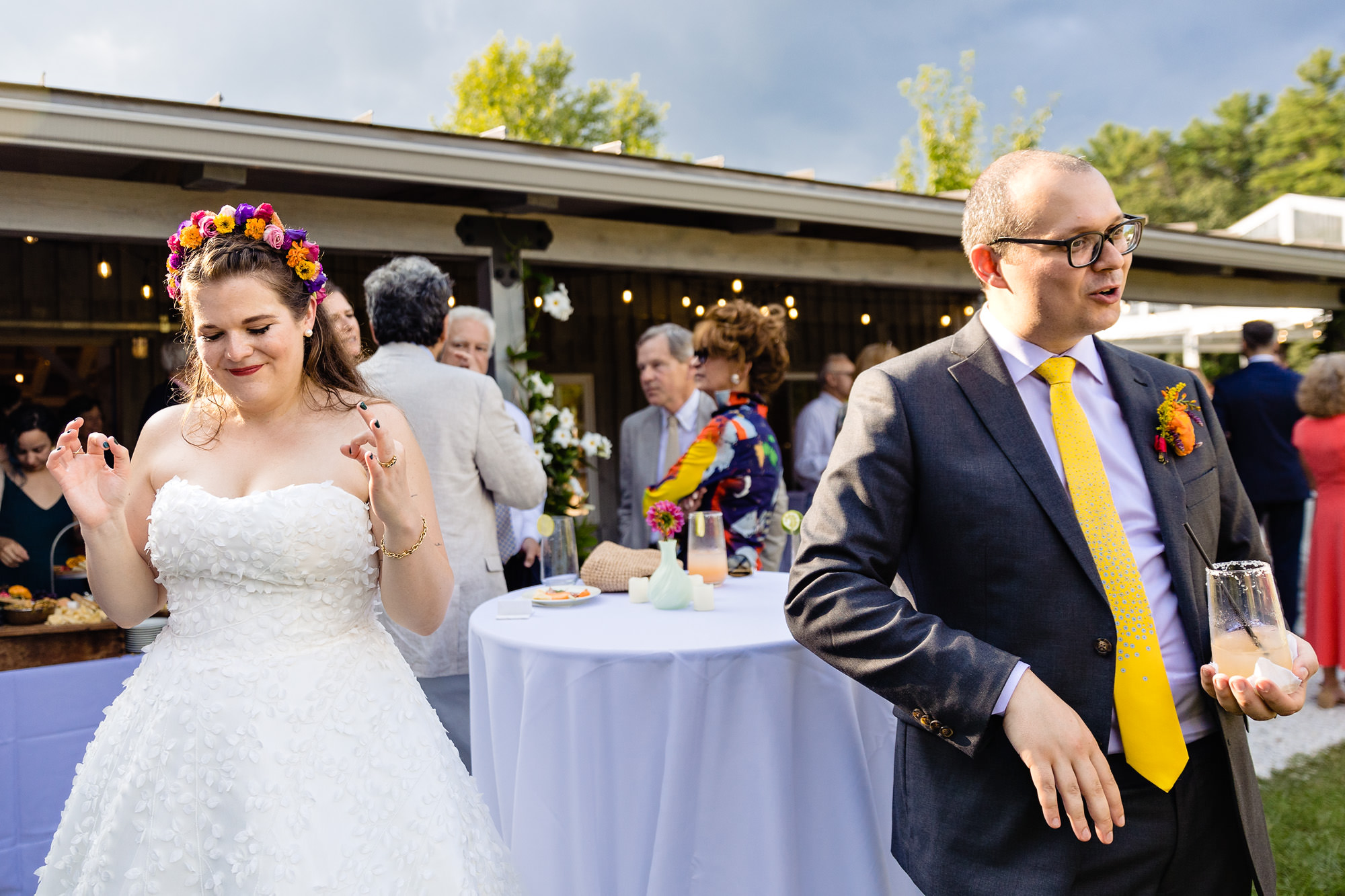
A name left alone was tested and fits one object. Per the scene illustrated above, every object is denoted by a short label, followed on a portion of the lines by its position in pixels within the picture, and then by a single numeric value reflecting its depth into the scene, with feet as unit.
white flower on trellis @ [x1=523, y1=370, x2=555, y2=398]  17.12
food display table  9.23
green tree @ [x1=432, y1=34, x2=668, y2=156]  105.29
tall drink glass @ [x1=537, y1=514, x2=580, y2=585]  9.70
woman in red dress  17.01
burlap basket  9.54
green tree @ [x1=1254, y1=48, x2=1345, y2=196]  126.41
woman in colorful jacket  10.38
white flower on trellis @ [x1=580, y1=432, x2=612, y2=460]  17.98
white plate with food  8.92
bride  5.52
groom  4.71
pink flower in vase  9.66
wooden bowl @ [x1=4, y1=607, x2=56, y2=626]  10.82
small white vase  8.66
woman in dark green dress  14.79
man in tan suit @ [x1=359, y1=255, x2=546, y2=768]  10.45
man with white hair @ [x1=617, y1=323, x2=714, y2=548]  14.70
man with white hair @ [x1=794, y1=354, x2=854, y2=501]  21.42
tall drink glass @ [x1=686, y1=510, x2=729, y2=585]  9.36
